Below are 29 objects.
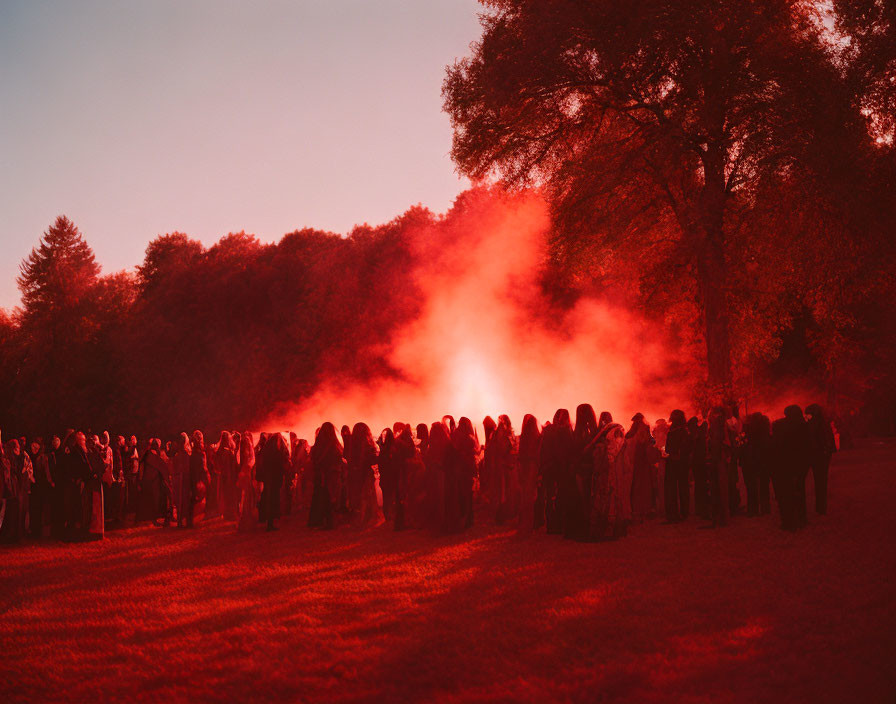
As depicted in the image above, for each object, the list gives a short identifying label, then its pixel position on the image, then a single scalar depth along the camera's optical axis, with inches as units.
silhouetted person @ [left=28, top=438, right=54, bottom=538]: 639.1
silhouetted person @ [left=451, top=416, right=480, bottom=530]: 599.5
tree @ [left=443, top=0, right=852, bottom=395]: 754.2
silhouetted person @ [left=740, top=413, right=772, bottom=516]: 604.1
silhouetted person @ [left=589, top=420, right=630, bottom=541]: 529.0
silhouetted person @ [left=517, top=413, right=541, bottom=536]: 593.0
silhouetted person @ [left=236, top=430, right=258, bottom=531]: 649.6
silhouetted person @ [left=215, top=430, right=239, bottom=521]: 735.7
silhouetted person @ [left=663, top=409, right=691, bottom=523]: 602.9
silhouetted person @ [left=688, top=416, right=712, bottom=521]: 594.5
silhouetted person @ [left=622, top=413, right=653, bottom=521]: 633.6
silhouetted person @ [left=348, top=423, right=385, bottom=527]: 663.8
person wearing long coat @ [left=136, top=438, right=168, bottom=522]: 709.9
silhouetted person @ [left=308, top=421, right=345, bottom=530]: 658.8
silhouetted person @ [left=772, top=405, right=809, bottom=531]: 534.3
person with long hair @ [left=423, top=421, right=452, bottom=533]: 599.2
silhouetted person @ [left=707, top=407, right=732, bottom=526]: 576.7
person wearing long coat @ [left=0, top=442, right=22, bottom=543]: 611.5
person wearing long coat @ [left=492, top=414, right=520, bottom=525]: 657.0
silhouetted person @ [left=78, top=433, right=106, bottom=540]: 636.7
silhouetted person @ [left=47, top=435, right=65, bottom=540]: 631.2
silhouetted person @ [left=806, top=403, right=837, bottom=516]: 567.2
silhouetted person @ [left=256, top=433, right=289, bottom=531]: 647.1
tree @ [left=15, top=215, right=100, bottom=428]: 2249.0
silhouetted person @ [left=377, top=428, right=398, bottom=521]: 646.5
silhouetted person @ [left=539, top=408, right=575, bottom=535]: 546.3
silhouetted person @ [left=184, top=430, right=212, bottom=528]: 702.5
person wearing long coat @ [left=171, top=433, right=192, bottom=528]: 706.2
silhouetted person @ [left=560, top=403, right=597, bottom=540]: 538.0
